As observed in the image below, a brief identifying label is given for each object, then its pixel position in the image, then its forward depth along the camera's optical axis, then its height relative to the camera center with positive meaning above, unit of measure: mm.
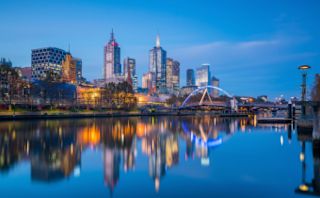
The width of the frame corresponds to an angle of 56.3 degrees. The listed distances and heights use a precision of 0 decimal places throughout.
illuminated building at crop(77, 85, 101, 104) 142238 +4906
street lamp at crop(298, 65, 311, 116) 38456 -848
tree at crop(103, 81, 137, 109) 121838 +2137
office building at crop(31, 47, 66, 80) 103350 +9476
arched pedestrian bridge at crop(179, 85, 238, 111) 119875 -1439
